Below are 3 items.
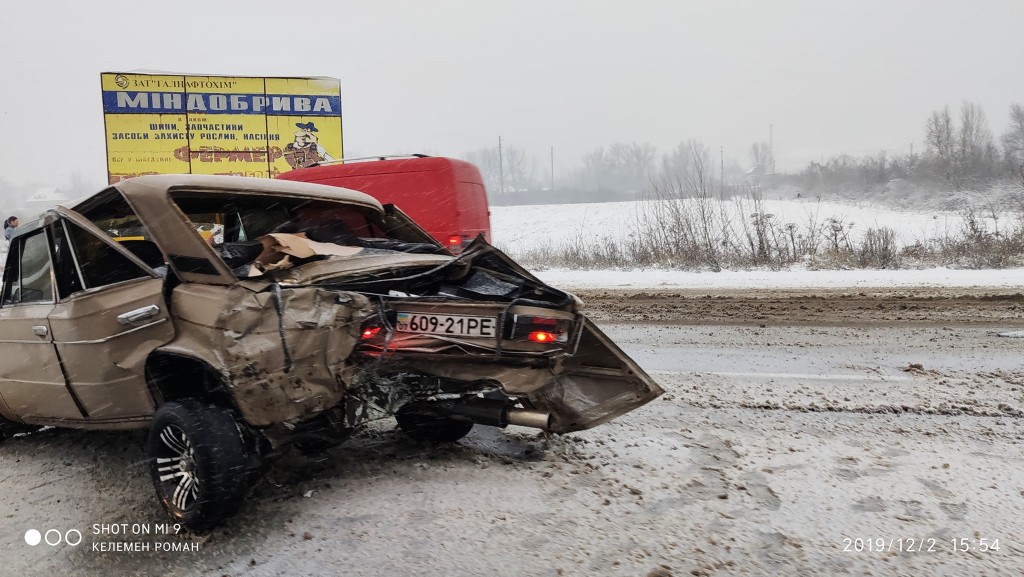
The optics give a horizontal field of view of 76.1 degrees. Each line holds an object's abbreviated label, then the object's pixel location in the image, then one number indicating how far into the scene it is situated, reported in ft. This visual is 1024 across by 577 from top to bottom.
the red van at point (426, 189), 31.09
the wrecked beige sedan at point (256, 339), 9.11
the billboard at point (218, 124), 48.32
